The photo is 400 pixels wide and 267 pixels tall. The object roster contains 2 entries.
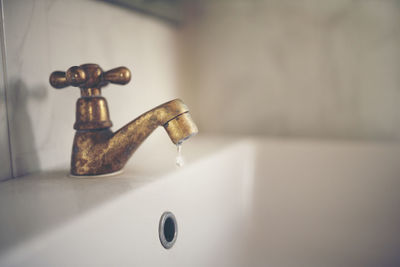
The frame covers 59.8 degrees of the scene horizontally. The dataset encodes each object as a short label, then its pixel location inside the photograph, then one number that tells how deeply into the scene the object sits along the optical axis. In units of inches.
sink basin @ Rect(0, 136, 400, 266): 12.9
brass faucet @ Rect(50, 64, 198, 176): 16.8
